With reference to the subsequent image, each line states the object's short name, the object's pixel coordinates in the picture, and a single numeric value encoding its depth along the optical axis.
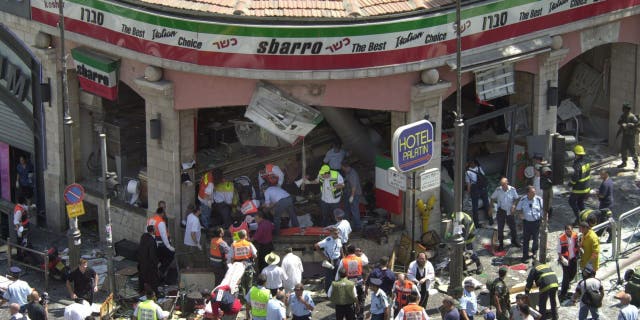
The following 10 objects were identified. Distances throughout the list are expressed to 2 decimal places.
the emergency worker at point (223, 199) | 30.92
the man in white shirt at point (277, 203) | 30.31
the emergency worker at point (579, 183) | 31.58
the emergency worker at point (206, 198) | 30.83
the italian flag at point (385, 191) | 31.12
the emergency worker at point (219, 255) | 29.16
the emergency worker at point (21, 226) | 31.50
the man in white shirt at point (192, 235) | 30.16
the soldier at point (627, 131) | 34.69
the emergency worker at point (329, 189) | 30.41
